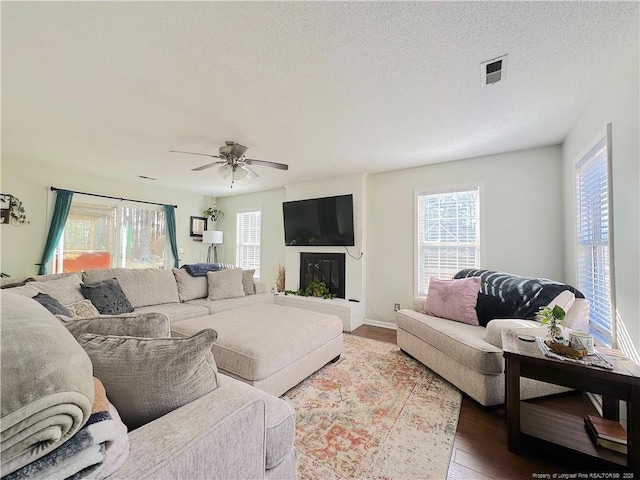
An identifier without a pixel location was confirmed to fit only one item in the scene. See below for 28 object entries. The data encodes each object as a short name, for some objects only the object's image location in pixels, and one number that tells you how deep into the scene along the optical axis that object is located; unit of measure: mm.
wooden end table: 1299
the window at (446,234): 3598
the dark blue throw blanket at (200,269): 3869
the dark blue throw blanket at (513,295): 2303
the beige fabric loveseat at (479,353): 1944
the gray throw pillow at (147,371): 890
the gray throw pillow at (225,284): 3777
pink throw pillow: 2650
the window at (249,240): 5891
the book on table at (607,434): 1414
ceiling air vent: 1708
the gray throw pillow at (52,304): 1794
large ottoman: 1908
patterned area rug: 1484
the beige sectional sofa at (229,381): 713
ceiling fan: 2932
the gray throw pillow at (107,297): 2578
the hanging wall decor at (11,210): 3596
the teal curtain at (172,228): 5488
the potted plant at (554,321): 1641
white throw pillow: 2146
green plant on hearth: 4488
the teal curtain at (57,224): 3930
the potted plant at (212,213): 6207
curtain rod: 4031
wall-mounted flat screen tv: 4344
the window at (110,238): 4281
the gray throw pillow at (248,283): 4180
